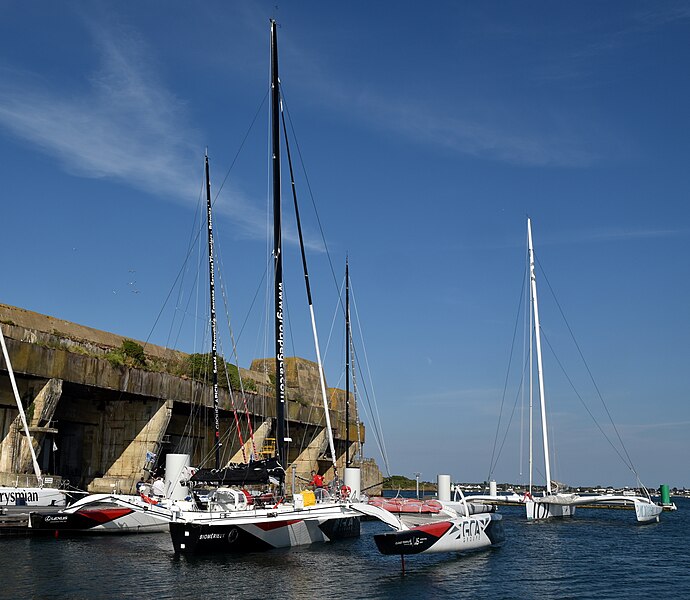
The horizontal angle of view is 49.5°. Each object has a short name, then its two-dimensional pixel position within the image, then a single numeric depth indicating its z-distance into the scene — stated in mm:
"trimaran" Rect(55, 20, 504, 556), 25031
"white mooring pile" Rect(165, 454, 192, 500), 32531
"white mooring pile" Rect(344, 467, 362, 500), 31688
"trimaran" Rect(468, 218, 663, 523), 47688
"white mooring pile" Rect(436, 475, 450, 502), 34562
